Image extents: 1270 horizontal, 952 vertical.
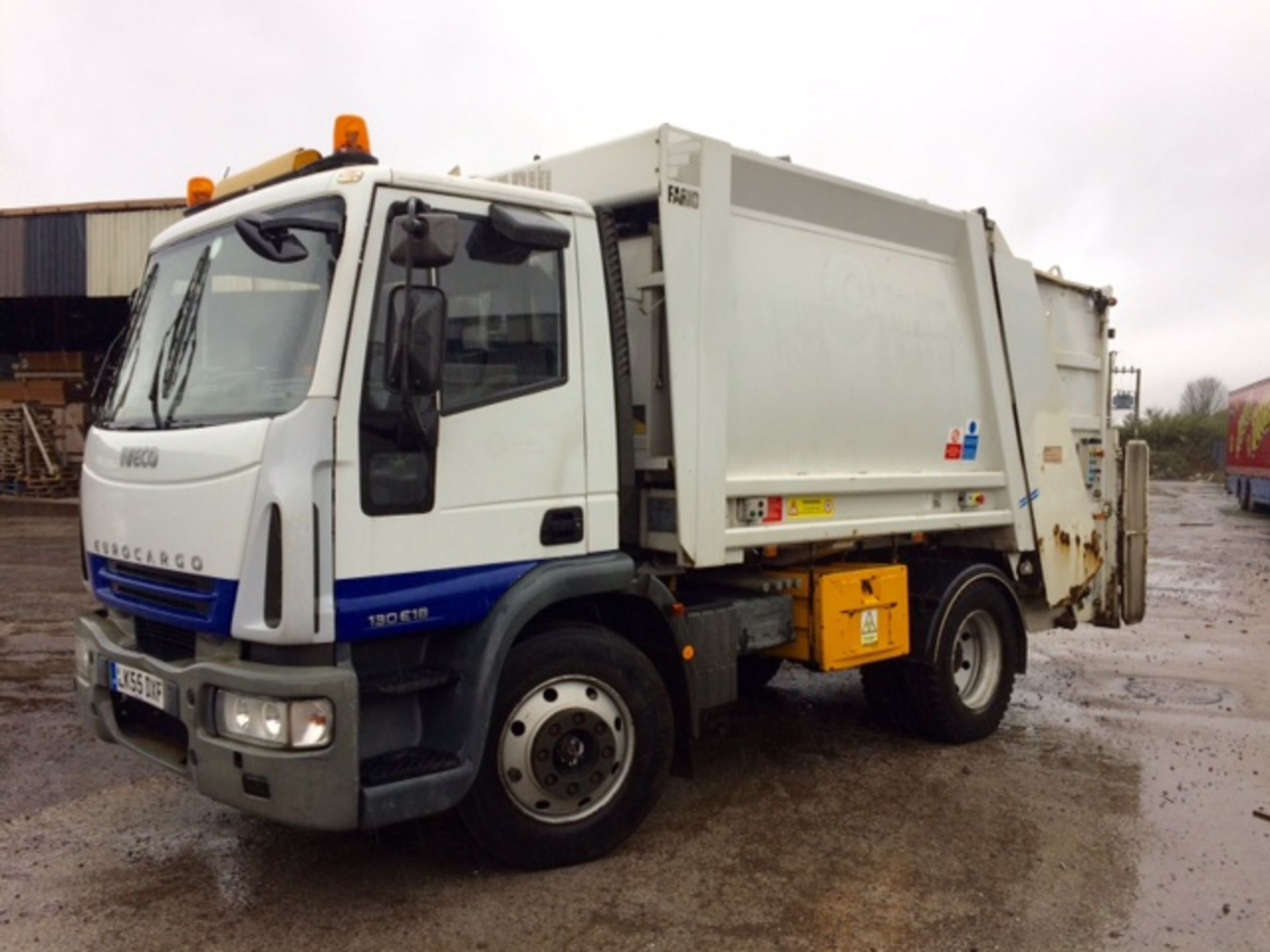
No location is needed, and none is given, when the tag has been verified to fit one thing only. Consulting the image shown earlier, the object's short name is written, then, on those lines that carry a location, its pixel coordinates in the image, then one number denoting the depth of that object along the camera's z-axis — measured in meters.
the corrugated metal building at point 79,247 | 19.03
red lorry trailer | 26.25
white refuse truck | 3.50
